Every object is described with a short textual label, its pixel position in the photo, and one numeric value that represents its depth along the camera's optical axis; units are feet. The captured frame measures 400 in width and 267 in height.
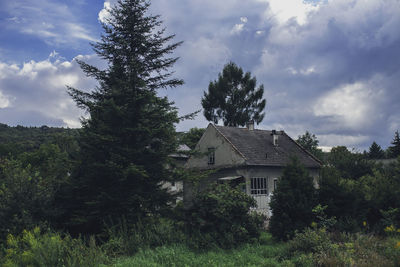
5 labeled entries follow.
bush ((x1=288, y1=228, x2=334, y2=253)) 28.66
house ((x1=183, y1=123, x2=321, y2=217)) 78.48
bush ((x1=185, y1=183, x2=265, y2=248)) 33.24
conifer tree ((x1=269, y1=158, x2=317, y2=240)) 37.37
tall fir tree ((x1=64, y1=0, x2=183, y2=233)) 42.37
